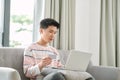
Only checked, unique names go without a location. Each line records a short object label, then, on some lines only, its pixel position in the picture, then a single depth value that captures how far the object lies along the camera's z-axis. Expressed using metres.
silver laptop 1.86
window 2.74
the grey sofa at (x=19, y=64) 2.15
